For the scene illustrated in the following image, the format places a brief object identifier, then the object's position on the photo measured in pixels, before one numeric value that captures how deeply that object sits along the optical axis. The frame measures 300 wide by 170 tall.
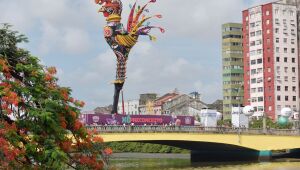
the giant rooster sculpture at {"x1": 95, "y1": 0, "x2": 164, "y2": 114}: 89.19
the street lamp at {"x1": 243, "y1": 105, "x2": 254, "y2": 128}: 89.56
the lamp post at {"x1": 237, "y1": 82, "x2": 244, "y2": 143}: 91.66
